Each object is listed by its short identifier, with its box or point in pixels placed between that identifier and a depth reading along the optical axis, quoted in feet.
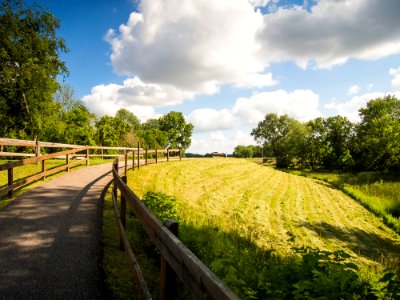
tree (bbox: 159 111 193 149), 293.02
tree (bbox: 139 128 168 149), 237.35
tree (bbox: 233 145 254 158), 630.33
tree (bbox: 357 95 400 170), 150.00
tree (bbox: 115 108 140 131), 341.21
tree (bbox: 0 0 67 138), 73.15
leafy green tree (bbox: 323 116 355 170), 200.03
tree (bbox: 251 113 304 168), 234.17
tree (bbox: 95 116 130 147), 184.75
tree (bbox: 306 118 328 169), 210.59
